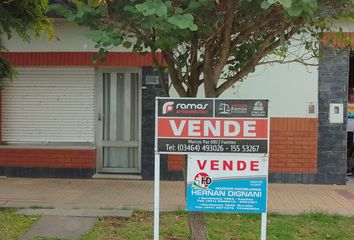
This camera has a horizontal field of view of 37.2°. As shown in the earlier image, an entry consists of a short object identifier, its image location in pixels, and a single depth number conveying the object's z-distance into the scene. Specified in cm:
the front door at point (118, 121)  1033
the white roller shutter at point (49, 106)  1023
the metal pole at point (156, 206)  488
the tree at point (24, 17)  552
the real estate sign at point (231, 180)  469
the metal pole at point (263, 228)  476
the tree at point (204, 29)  390
